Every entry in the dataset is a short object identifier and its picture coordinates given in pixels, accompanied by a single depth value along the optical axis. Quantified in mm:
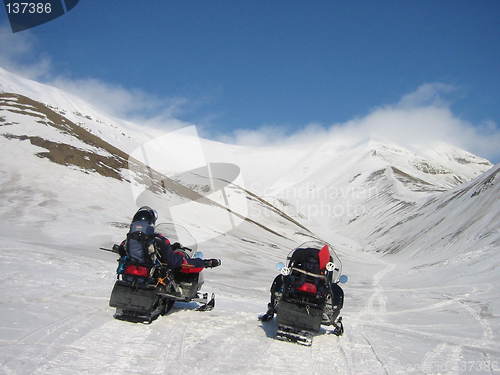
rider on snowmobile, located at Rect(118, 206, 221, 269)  7828
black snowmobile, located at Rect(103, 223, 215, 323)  7773
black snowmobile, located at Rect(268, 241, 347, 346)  7703
